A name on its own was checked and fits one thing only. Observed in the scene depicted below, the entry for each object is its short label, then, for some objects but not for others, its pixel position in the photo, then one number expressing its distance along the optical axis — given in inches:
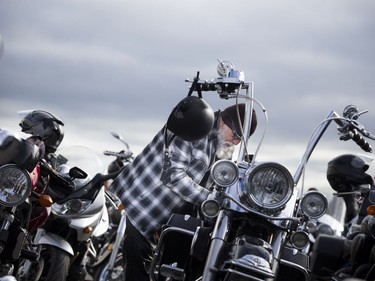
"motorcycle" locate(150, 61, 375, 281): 203.3
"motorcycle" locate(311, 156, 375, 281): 257.4
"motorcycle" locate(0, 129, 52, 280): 246.1
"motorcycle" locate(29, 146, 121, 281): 299.3
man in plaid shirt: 245.9
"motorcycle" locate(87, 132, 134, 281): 370.9
